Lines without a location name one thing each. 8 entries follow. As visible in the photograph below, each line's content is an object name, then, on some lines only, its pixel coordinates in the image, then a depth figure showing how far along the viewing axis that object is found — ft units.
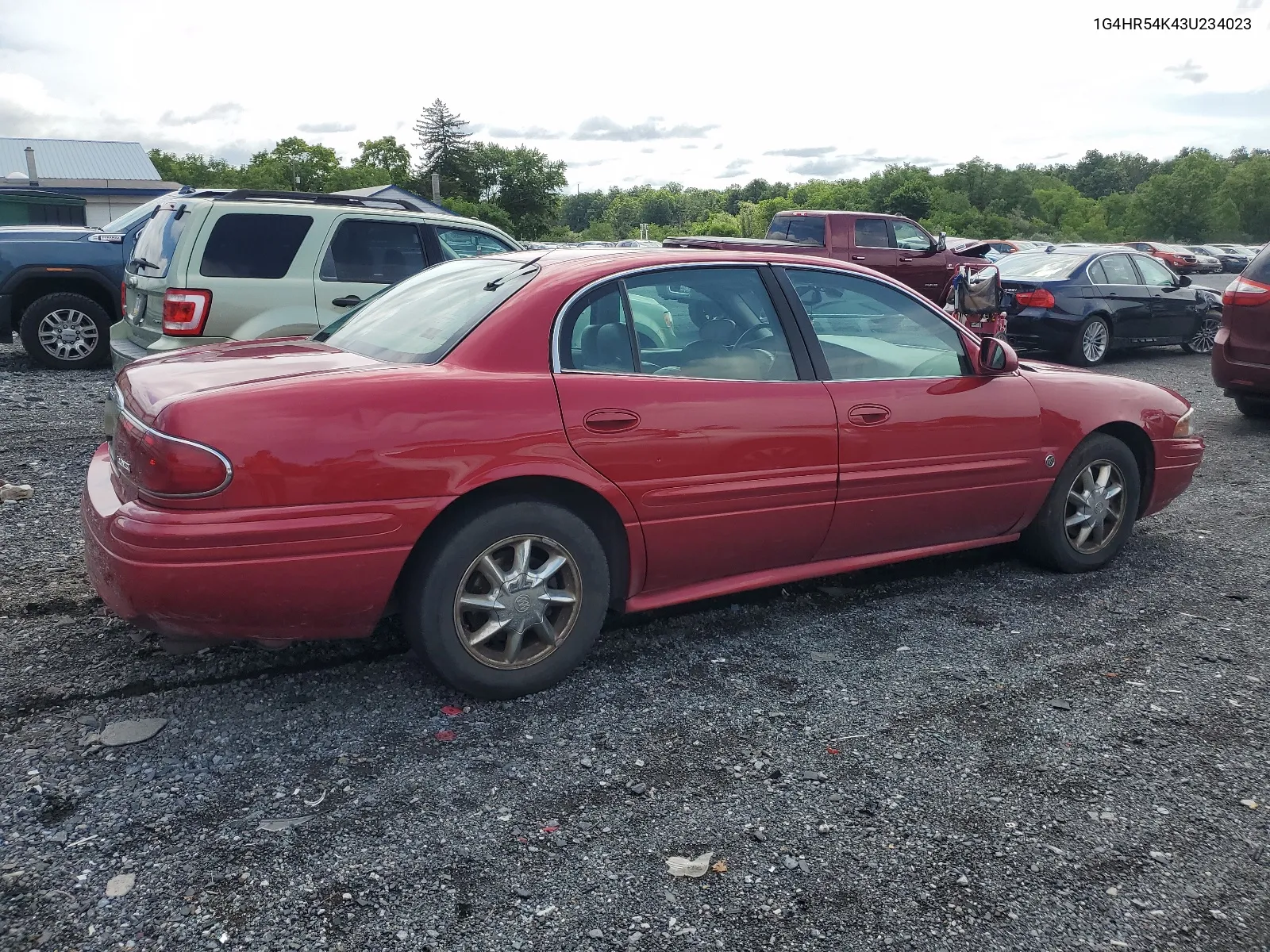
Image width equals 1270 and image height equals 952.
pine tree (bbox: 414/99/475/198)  270.26
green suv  23.50
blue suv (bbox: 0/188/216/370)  33.27
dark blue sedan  41.70
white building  167.43
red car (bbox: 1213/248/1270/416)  27.20
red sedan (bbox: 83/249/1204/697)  10.10
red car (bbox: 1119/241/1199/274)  92.66
